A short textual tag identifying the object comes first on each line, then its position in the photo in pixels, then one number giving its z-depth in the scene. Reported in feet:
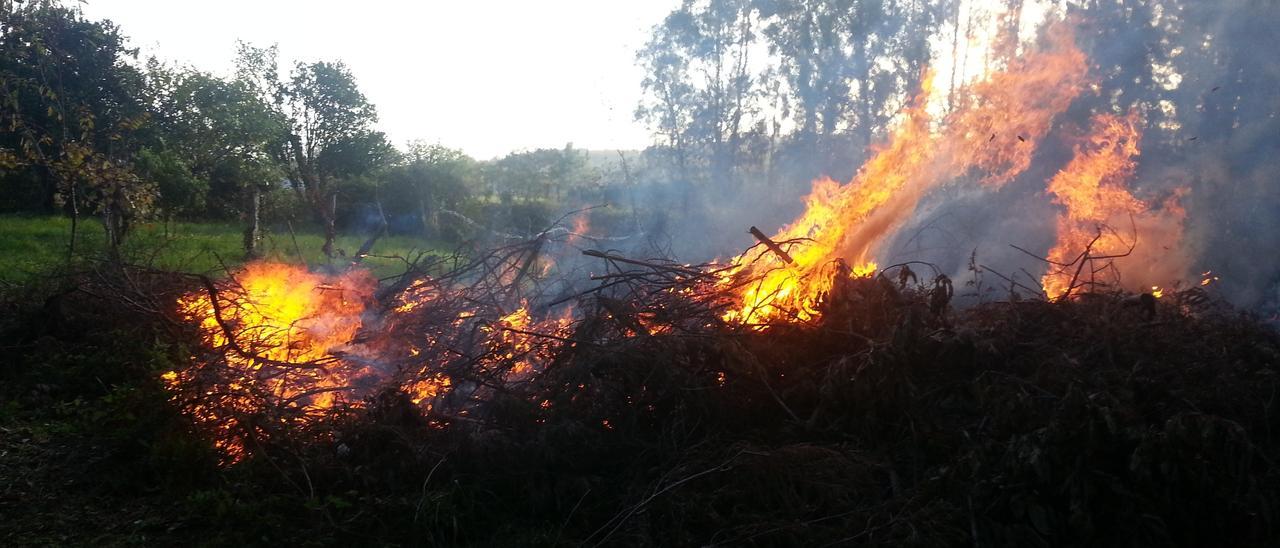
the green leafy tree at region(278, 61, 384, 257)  98.78
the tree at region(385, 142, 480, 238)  98.68
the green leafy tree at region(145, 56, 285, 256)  59.82
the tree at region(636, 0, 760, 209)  92.07
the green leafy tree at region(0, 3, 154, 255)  27.25
